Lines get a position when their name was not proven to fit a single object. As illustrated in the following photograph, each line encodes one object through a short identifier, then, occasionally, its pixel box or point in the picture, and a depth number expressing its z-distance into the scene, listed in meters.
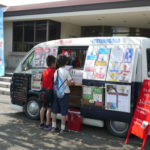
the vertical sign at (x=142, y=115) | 4.25
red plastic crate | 5.36
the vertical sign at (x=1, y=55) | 12.16
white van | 4.66
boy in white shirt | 5.06
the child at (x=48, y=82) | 5.22
